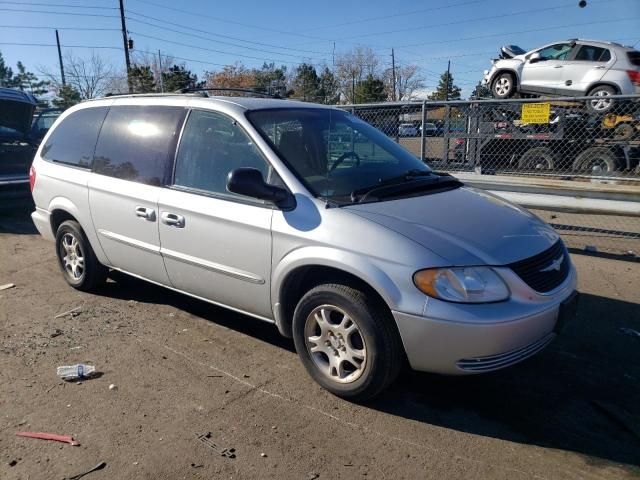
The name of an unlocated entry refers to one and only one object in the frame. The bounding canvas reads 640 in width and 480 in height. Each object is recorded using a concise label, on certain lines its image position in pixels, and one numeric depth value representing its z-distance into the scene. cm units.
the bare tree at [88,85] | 2847
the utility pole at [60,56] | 4472
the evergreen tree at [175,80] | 3216
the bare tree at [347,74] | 6046
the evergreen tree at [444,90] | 7325
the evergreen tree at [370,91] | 5272
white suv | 1148
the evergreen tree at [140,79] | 2902
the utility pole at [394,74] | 5915
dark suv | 1013
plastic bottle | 357
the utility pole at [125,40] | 3422
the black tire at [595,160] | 972
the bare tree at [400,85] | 6675
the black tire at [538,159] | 1073
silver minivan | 288
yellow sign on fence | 790
